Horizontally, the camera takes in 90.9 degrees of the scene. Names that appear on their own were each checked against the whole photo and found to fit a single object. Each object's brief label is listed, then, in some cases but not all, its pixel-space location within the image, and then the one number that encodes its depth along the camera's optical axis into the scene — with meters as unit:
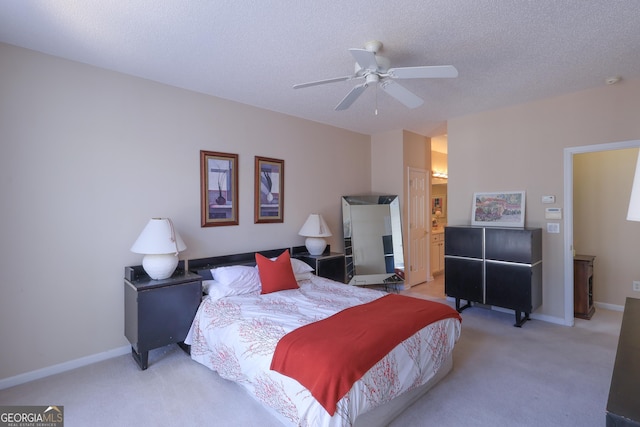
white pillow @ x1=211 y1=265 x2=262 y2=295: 3.13
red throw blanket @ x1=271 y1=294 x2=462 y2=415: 1.67
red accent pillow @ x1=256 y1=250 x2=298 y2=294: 3.25
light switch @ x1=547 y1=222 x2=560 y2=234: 3.87
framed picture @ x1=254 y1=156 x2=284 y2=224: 4.06
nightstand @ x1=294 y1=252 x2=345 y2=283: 4.20
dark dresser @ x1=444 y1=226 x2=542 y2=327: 3.68
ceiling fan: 2.18
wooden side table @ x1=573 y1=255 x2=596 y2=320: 3.95
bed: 1.76
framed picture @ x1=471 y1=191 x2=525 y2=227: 4.11
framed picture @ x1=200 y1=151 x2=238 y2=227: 3.58
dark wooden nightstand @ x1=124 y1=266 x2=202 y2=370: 2.72
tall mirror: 5.04
